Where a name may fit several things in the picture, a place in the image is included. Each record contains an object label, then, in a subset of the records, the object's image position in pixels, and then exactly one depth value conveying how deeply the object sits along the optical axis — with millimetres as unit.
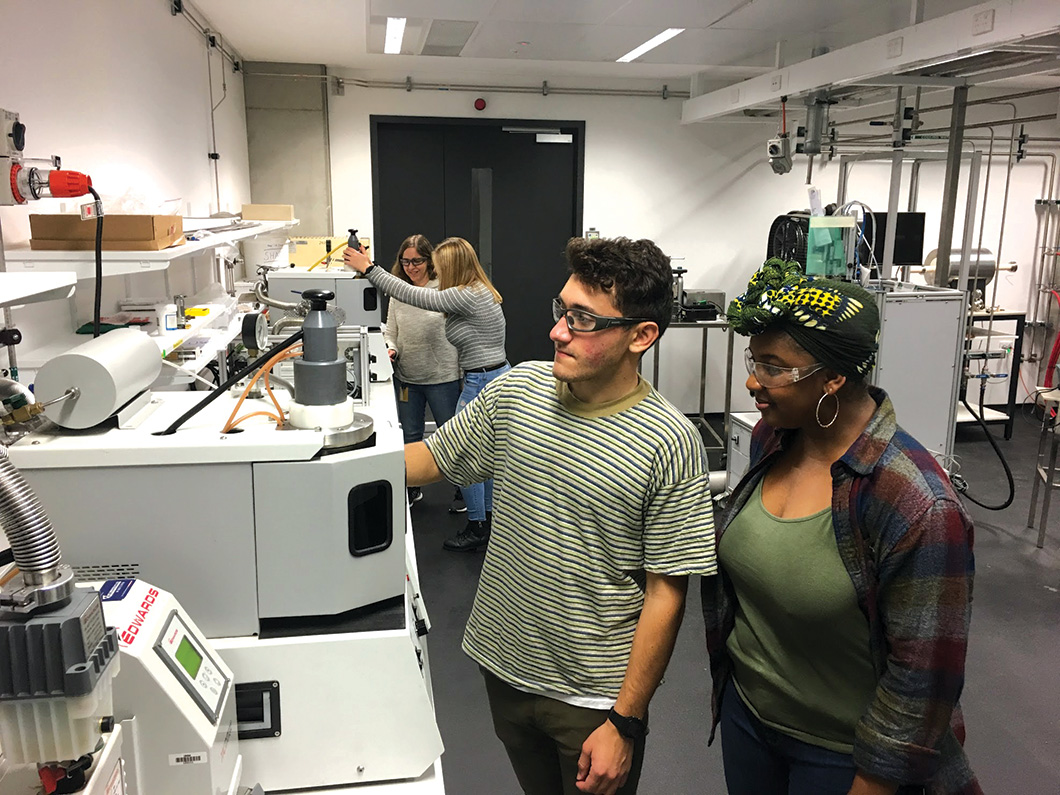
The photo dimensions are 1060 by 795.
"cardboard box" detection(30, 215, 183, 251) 1729
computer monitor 5000
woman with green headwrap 1078
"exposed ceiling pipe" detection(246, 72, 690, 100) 5400
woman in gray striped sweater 3318
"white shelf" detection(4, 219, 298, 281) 1666
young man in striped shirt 1213
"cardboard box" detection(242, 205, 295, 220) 3912
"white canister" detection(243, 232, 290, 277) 4207
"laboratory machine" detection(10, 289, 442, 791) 1060
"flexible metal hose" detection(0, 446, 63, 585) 664
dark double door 5711
